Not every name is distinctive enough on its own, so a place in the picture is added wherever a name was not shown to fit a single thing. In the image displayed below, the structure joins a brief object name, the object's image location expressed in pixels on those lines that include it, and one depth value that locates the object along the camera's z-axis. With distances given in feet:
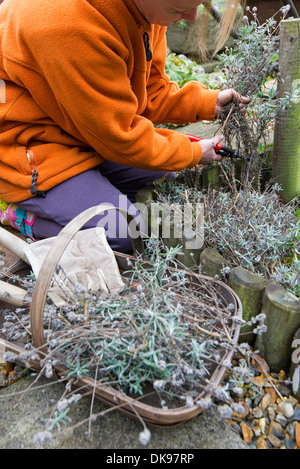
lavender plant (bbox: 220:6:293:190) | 5.77
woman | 4.23
